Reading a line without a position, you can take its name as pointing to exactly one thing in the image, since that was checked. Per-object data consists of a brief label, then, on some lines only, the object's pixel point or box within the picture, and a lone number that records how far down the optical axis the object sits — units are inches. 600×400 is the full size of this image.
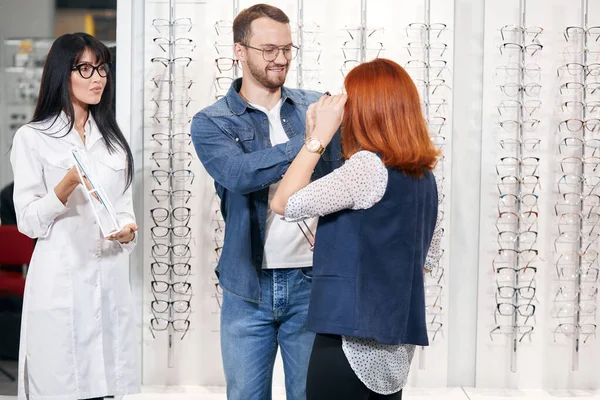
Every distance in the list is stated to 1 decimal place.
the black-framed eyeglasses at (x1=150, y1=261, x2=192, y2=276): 179.0
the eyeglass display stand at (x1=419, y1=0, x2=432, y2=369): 174.9
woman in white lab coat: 116.4
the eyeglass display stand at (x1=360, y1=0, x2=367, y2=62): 173.9
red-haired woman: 86.7
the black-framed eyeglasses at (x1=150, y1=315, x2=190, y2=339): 180.7
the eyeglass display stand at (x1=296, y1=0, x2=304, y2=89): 173.3
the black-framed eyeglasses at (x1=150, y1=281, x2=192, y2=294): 178.1
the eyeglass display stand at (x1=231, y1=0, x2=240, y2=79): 174.4
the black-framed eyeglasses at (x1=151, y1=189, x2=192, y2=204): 178.9
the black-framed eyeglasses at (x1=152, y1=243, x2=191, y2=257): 179.5
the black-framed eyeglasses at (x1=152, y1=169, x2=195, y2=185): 177.8
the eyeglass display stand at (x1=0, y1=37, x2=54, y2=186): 165.0
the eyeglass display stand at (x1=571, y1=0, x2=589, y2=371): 174.7
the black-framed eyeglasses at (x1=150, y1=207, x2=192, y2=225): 178.7
